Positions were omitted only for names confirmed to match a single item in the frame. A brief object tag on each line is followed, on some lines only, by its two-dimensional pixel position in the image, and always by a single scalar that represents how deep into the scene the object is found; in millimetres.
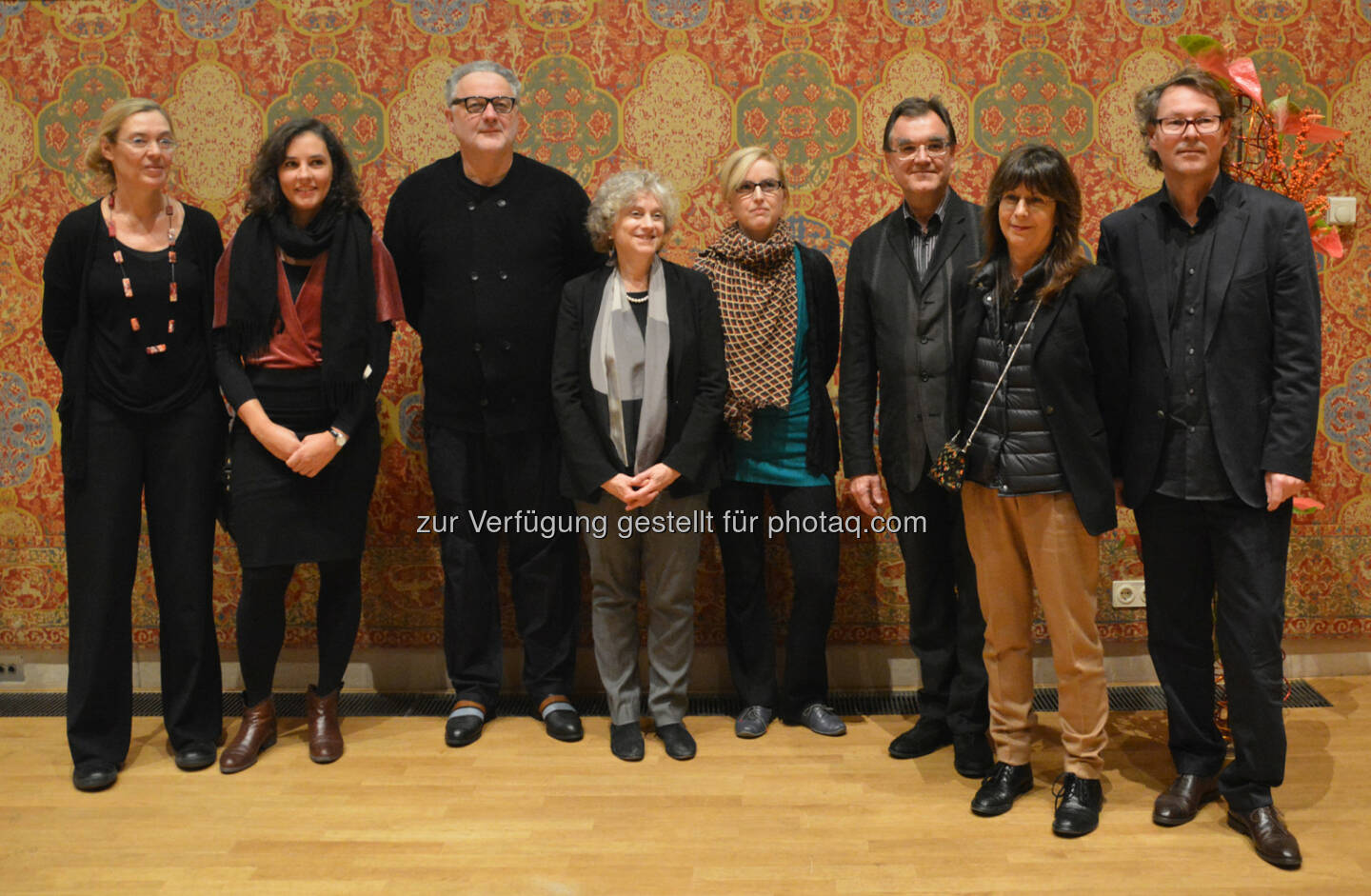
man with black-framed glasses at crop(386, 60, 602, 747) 3100
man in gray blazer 2797
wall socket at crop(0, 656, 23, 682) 3639
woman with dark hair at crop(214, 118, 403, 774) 2928
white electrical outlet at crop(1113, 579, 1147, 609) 3533
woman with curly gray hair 2947
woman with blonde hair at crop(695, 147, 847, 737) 3020
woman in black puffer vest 2453
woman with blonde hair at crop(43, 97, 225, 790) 2875
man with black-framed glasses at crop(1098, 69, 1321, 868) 2404
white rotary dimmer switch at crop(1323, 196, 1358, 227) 3396
